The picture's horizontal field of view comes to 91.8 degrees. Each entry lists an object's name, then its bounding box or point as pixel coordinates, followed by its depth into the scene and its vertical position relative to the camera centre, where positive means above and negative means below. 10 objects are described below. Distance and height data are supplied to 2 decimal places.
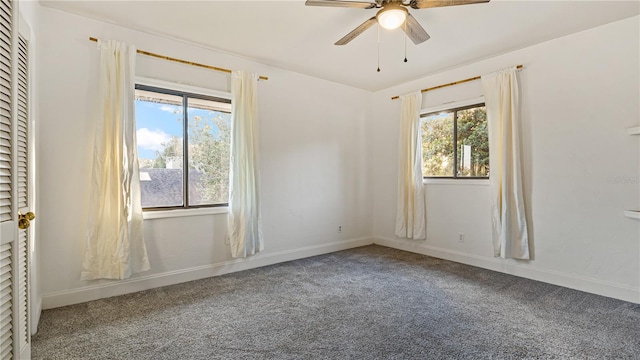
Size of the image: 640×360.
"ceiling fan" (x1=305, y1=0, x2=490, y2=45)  2.28 +1.32
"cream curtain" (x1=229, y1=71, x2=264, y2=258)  3.83 +0.14
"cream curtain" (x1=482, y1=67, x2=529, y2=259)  3.66 +0.14
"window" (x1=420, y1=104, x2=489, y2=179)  4.21 +0.55
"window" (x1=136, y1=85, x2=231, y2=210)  3.45 +0.43
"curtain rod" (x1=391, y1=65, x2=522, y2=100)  4.13 +1.39
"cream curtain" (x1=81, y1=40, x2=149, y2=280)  2.96 +0.06
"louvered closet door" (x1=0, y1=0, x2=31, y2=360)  1.41 -0.03
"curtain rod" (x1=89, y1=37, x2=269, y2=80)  3.29 +1.41
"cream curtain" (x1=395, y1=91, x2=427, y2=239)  4.75 +0.09
